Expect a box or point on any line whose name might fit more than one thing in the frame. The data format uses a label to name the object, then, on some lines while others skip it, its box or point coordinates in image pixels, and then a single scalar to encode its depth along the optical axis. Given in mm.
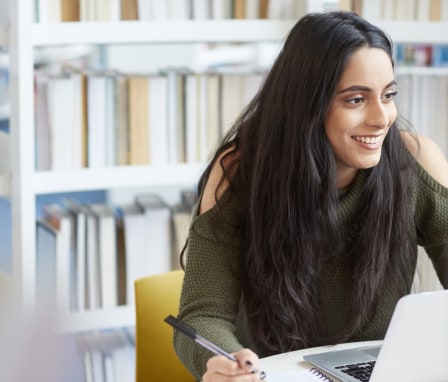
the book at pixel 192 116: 2383
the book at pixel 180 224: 2434
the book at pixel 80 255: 2369
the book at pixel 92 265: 2387
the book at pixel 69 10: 2215
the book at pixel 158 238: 2438
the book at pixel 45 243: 2301
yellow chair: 1572
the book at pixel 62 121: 2254
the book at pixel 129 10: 2273
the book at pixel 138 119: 2338
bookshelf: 2143
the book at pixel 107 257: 2393
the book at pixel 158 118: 2357
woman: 1393
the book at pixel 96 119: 2305
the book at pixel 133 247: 2412
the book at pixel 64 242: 2334
